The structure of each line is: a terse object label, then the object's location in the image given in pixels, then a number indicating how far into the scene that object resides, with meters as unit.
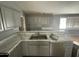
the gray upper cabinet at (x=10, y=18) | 0.95
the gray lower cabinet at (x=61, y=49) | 0.82
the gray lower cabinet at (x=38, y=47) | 0.96
